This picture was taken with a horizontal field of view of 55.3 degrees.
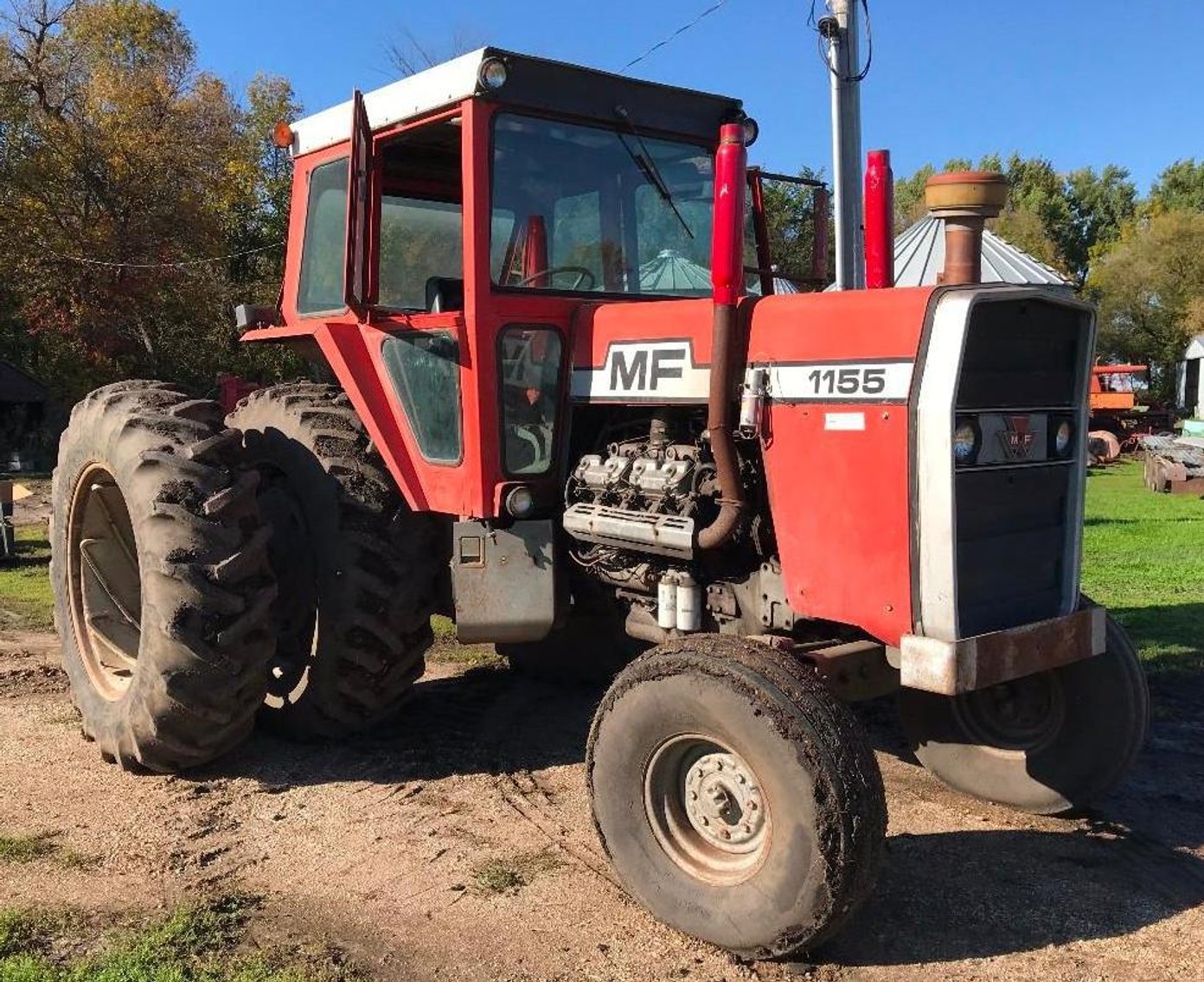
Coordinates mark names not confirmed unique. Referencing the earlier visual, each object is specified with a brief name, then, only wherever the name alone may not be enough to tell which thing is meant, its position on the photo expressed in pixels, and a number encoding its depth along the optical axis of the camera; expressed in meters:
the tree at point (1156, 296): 40.34
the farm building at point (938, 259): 14.77
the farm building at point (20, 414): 20.64
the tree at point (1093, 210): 57.31
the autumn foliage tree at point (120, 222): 23.05
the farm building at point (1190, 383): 37.00
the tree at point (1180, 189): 55.88
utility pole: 7.93
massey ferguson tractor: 3.28
